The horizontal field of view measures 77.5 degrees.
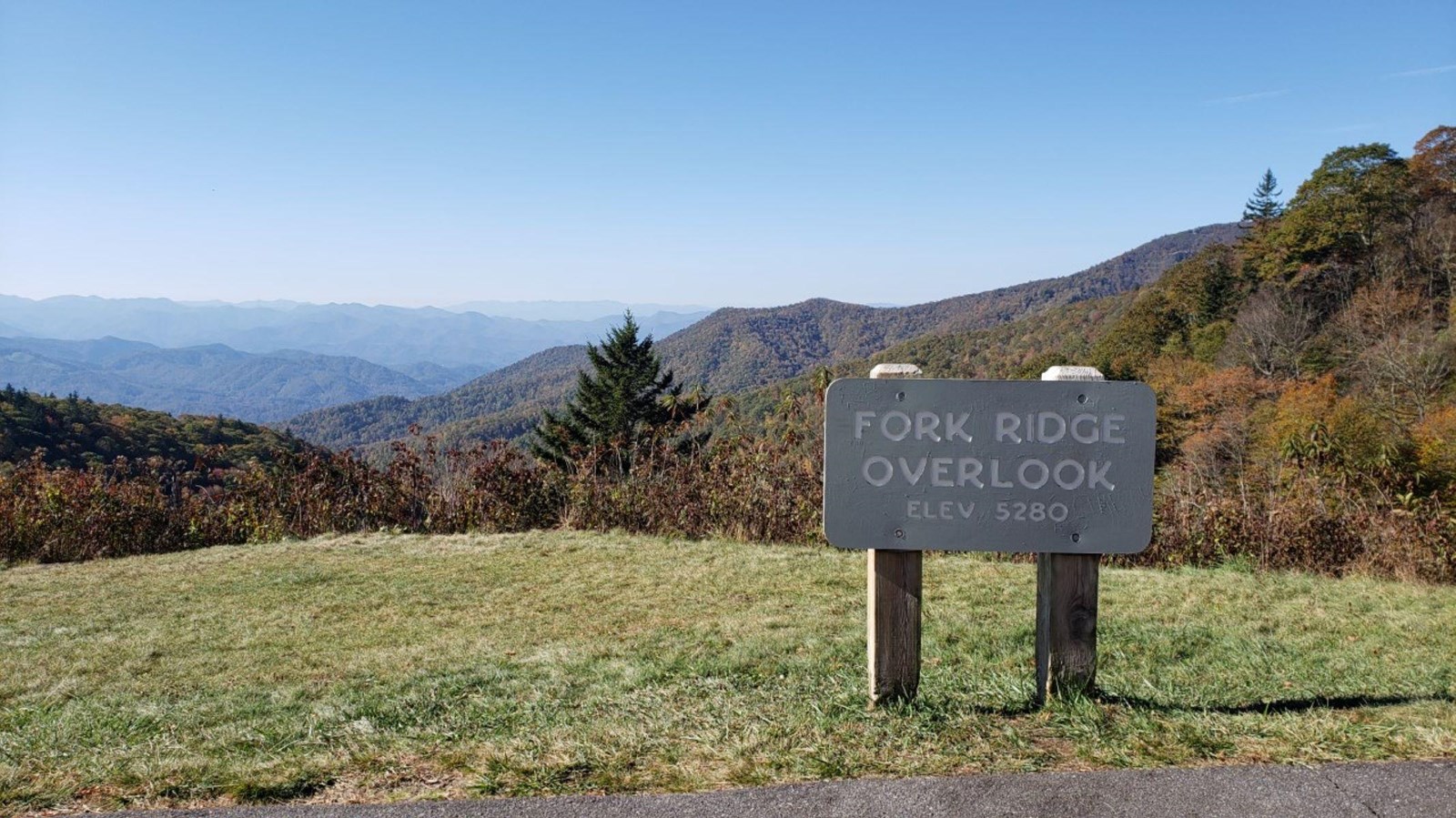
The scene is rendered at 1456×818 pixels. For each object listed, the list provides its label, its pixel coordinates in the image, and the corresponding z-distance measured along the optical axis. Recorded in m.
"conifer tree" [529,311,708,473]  40.66
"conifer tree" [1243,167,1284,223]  57.91
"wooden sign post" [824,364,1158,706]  2.89
